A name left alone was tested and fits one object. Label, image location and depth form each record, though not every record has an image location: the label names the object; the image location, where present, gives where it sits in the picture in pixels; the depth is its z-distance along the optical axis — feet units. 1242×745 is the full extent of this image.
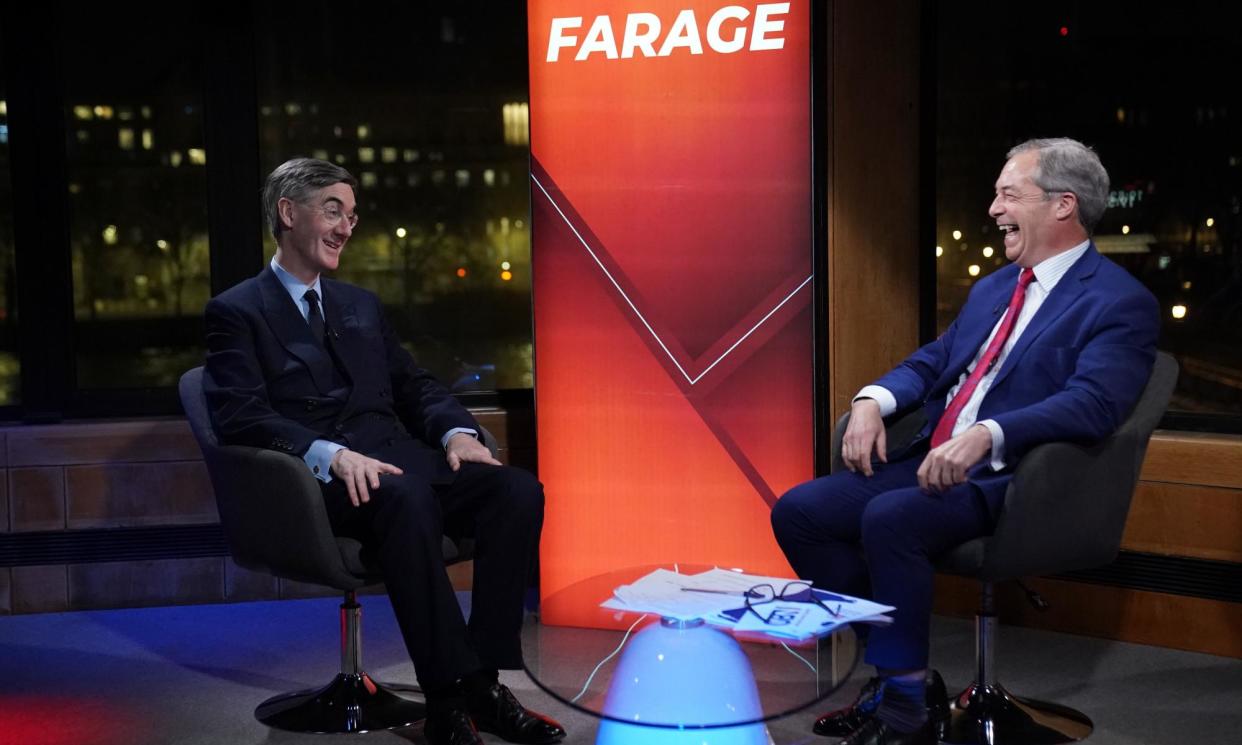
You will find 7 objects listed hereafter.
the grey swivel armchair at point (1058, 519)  9.50
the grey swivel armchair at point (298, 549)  9.94
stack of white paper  7.73
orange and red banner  12.74
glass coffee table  7.28
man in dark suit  9.86
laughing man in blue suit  9.46
